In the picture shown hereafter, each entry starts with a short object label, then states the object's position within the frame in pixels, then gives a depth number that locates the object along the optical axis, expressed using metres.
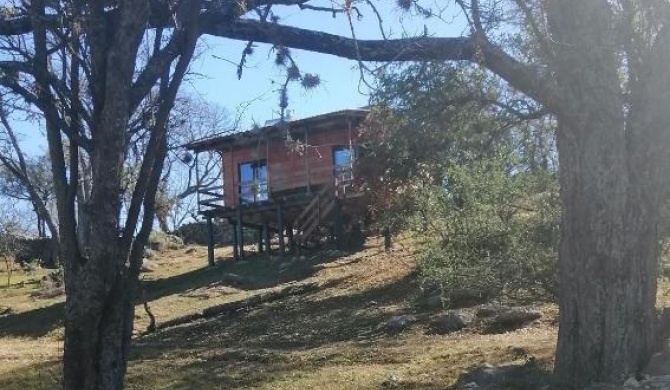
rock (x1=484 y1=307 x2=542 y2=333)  13.76
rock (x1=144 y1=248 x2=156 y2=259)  38.41
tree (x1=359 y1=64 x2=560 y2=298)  9.02
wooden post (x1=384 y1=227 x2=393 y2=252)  26.71
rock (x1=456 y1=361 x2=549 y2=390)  8.23
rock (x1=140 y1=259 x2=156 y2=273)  34.06
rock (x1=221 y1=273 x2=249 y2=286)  26.40
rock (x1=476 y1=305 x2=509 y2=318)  14.67
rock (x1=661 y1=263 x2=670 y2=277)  12.54
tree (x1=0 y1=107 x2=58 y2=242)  26.22
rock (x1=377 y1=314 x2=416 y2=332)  15.32
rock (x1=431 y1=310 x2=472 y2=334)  14.29
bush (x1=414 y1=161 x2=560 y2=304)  11.64
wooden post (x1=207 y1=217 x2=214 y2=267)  33.16
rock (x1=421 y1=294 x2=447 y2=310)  16.79
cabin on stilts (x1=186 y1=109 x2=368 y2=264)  29.45
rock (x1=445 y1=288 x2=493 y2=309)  16.00
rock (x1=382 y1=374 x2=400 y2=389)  9.57
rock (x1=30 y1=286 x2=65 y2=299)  30.36
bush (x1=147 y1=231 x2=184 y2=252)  41.41
